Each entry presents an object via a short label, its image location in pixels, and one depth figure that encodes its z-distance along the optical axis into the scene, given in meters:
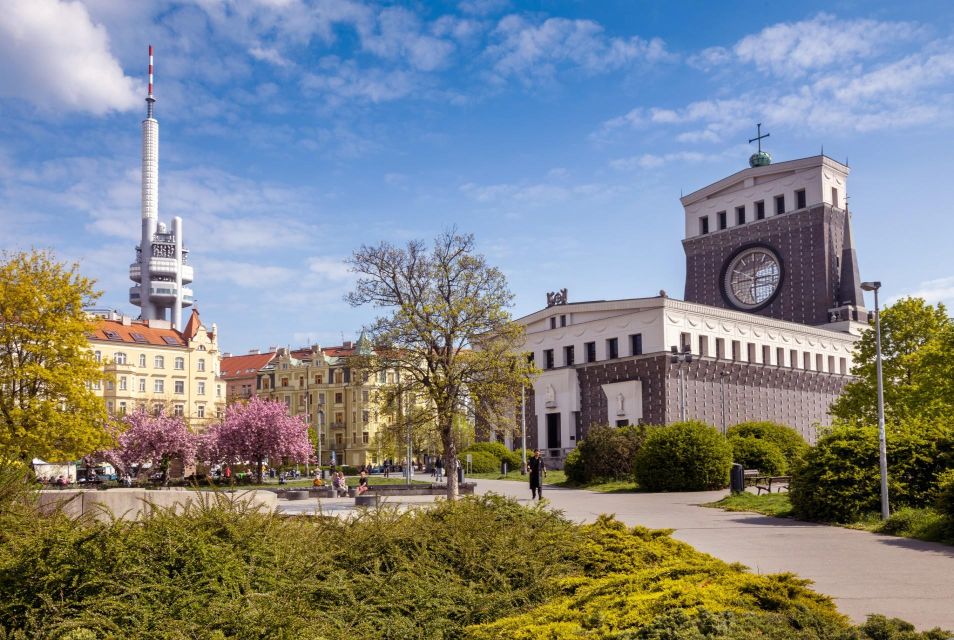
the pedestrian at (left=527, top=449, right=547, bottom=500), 30.56
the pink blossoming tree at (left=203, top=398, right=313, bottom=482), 64.94
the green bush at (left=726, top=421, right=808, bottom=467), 43.72
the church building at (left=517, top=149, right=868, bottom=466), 65.50
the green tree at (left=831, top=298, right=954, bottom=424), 40.62
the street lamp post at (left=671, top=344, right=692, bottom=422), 63.56
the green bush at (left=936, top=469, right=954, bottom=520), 17.28
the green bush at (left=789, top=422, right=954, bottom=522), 21.53
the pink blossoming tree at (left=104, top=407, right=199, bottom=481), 64.50
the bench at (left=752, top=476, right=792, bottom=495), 34.03
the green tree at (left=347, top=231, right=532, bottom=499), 29.97
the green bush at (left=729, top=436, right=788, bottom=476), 40.72
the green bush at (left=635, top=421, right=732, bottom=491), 35.78
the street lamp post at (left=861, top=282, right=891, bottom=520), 20.62
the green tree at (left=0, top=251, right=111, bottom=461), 32.00
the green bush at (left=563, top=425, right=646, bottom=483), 43.97
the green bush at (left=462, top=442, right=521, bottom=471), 67.44
